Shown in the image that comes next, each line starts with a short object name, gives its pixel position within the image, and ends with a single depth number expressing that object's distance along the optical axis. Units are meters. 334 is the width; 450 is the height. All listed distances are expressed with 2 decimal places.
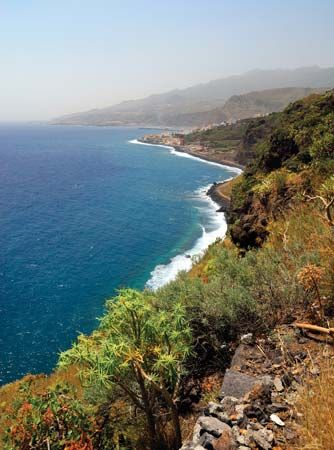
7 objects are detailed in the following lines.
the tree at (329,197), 5.10
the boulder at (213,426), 3.77
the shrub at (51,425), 5.32
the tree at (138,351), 5.18
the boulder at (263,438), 3.37
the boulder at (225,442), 3.52
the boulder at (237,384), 4.68
